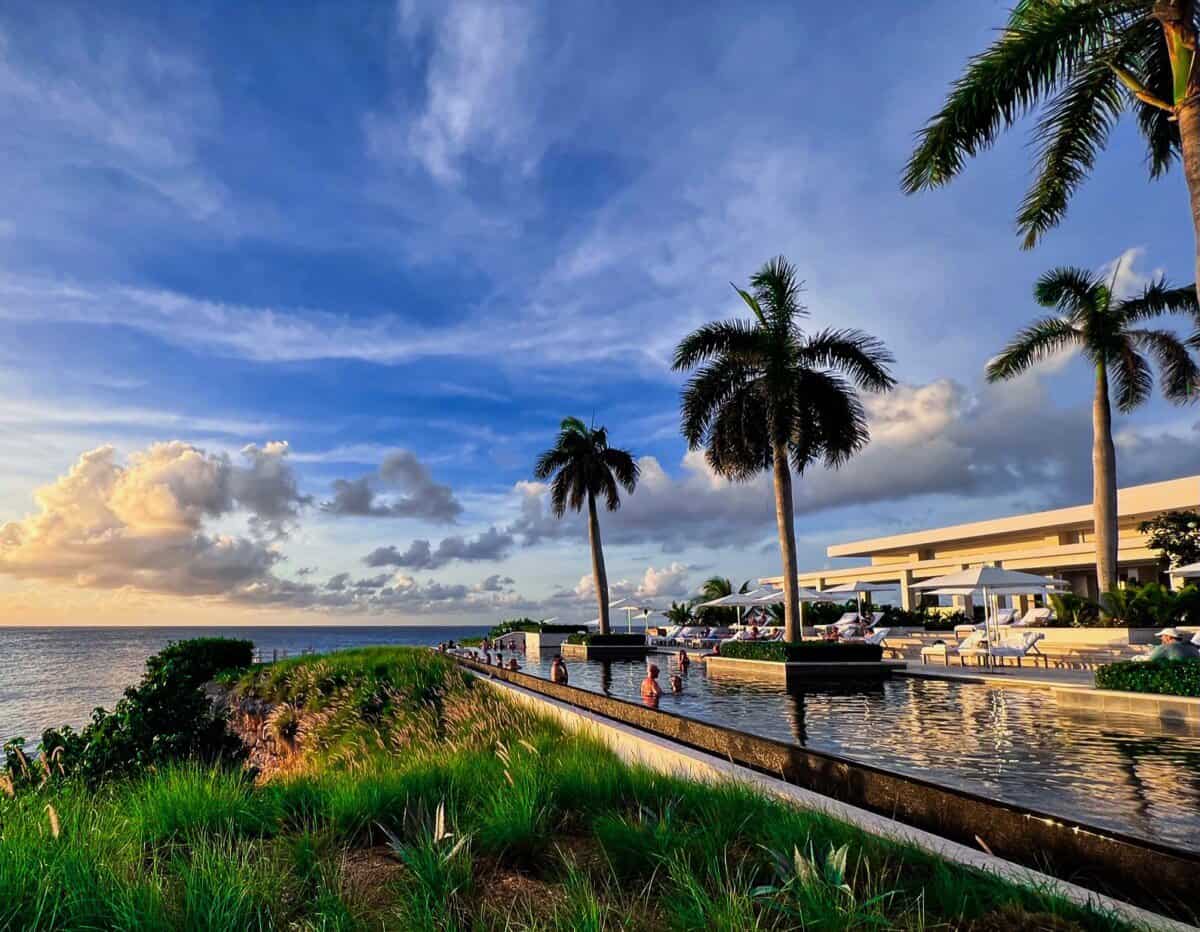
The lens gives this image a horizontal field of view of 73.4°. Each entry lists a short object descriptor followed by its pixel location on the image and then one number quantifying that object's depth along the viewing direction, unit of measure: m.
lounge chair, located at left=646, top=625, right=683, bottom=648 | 36.69
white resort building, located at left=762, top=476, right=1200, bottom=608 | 38.31
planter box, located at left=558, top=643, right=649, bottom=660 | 32.66
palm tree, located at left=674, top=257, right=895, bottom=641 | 21.50
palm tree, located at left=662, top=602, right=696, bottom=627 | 52.97
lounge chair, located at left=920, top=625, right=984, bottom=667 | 21.39
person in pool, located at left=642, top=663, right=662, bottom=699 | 13.21
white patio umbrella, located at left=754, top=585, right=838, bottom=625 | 32.37
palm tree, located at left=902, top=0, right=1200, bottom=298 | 11.36
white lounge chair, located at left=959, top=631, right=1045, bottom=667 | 19.81
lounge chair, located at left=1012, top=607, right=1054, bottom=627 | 26.95
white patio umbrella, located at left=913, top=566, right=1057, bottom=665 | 22.44
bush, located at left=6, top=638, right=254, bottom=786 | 12.16
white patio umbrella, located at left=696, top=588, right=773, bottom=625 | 33.65
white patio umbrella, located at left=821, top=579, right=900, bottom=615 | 32.30
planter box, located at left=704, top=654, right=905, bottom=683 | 19.06
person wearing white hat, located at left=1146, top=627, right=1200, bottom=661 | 13.30
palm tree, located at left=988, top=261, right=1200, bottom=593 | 24.11
